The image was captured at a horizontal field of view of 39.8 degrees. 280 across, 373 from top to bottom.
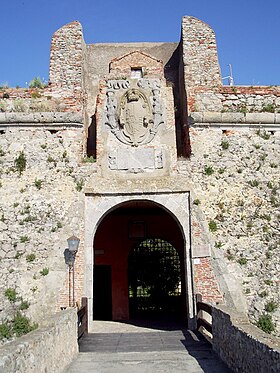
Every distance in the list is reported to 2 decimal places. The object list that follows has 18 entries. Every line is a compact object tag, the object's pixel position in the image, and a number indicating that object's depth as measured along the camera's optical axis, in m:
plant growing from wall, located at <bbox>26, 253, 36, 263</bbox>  10.41
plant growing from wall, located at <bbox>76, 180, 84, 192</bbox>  11.16
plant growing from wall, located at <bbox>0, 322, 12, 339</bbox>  9.34
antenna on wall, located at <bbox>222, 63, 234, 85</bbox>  14.87
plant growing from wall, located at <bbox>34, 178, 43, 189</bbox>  11.20
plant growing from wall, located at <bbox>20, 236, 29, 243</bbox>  10.62
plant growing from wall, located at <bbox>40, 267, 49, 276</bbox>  10.30
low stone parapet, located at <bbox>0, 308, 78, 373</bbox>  4.27
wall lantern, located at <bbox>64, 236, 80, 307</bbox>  10.09
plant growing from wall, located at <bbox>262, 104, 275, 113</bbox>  12.38
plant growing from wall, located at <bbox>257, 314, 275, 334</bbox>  9.70
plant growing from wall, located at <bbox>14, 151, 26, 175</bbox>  11.37
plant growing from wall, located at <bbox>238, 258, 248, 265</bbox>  10.56
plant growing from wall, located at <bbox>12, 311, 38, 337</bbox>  9.50
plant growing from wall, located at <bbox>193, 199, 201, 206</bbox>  11.10
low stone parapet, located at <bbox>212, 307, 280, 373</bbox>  4.48
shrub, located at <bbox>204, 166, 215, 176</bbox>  11.46
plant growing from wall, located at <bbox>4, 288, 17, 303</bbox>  9.95
